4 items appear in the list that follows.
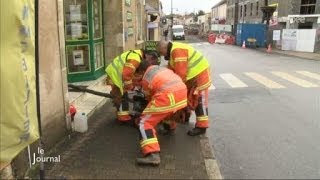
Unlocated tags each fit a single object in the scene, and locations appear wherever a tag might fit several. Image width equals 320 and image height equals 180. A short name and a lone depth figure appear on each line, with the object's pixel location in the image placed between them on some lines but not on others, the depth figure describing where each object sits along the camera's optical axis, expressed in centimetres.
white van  4258
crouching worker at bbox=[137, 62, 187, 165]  388
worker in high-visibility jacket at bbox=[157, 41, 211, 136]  482
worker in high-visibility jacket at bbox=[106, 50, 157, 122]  473
